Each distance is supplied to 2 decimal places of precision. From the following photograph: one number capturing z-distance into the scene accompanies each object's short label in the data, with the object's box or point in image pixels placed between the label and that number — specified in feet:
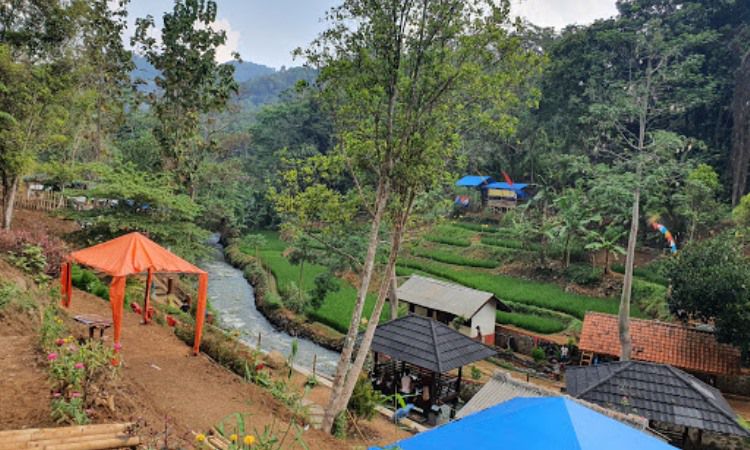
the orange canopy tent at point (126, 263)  28.84
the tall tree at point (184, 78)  59.82
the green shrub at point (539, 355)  57.37
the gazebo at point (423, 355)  39.55
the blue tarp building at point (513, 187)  121.70
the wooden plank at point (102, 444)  12.70
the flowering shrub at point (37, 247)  38.36
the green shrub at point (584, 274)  79.30
